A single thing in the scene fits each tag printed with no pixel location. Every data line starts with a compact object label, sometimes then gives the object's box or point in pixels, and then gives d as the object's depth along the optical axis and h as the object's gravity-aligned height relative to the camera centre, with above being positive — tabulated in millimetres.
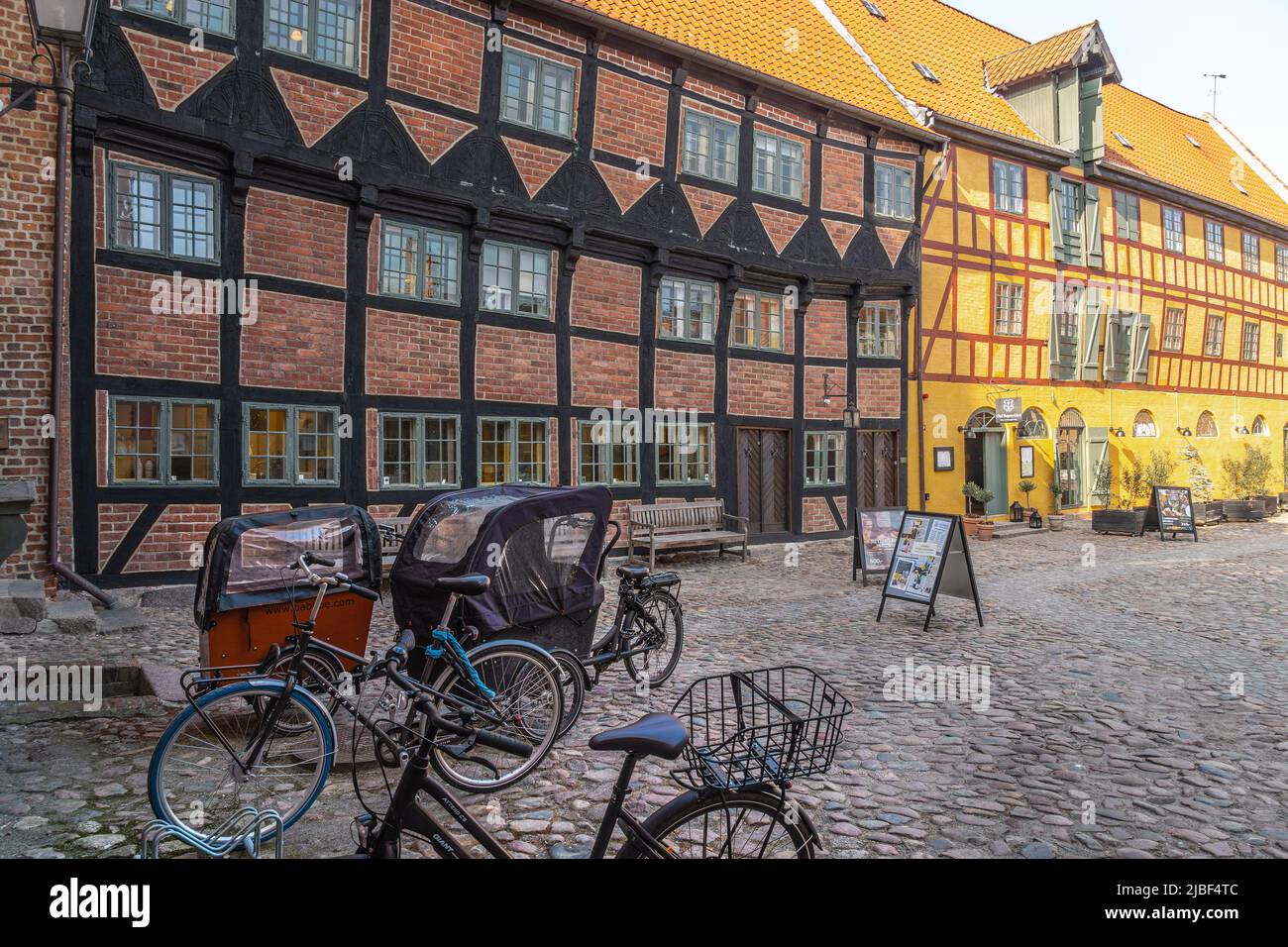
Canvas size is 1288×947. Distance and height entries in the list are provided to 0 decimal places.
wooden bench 13070 -1156
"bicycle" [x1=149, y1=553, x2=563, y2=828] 3562 -1270
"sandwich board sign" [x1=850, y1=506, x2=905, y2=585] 11242 -1041
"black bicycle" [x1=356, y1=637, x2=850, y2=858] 2506 -1121
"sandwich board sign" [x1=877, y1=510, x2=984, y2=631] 8828 -1115
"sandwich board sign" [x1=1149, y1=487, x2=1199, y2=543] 17703 -929
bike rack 2868 -1484
